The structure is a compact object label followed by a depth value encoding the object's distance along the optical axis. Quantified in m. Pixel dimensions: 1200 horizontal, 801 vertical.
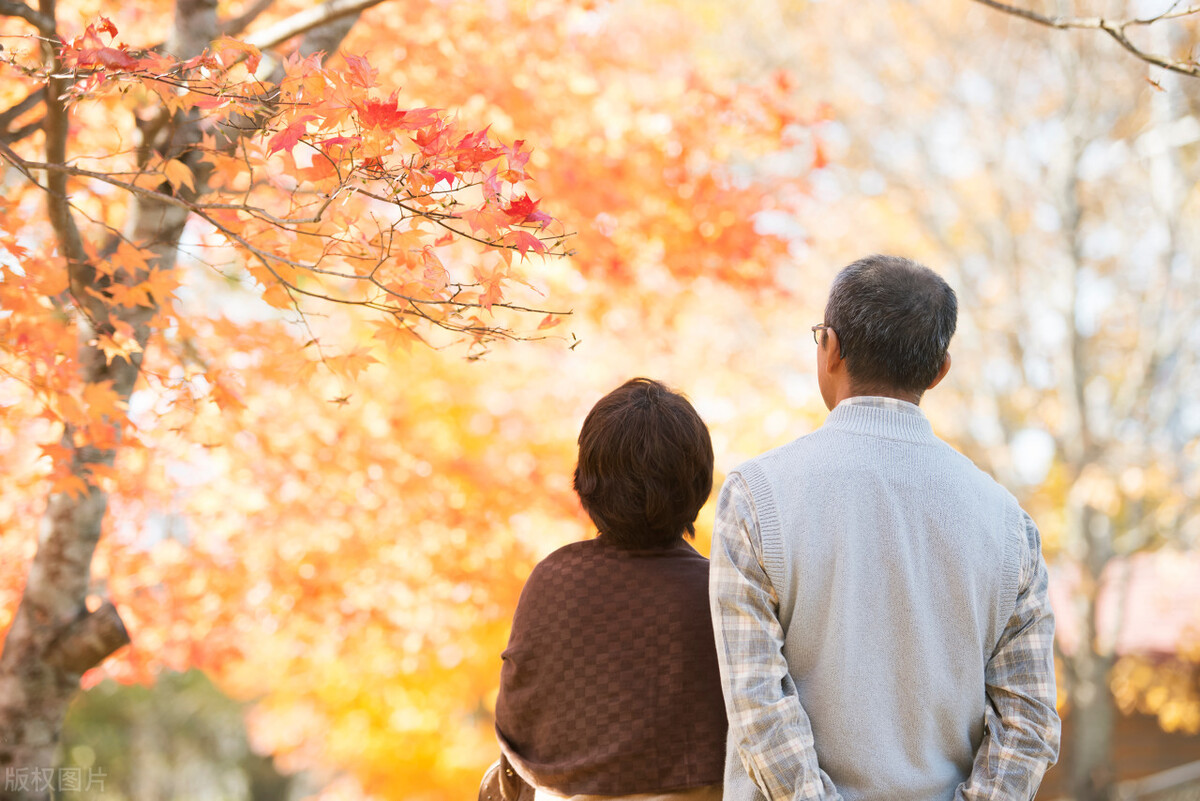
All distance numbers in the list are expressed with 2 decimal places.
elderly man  5.38
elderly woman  5.50
